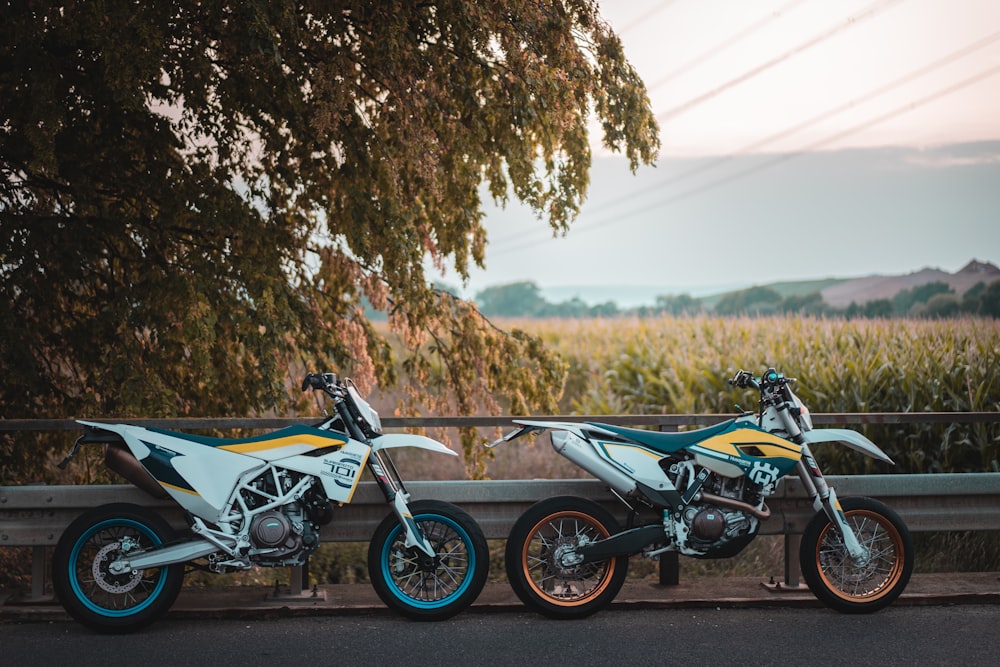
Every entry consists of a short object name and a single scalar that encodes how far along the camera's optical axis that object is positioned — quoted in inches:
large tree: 321.4
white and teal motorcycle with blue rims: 218.1
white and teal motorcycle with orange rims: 227.8
